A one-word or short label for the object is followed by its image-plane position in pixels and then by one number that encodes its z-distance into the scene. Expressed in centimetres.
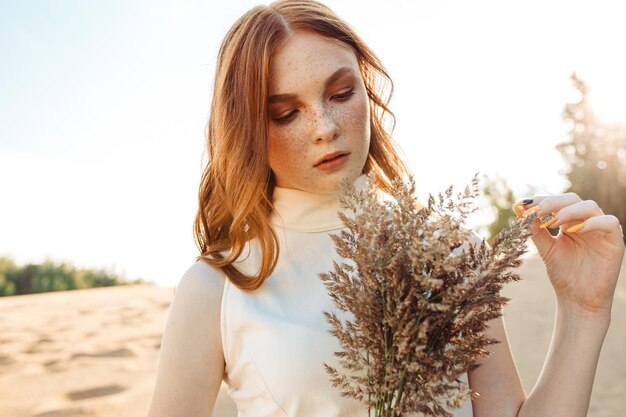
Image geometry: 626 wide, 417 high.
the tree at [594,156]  2050
